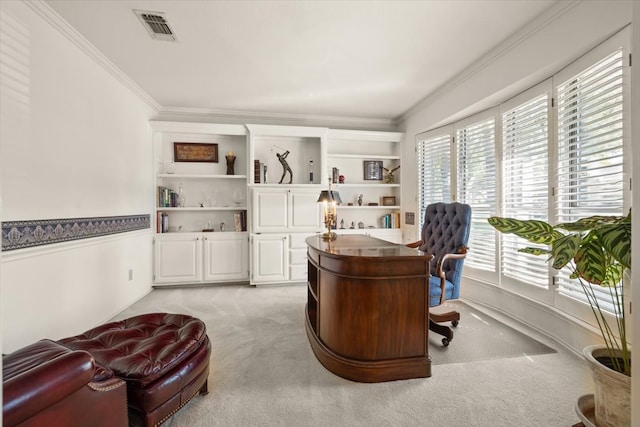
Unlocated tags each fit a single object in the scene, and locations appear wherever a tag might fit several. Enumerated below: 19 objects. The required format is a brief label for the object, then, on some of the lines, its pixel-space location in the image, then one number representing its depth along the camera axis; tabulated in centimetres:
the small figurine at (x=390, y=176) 505
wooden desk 199
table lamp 291
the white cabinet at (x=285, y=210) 433
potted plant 135
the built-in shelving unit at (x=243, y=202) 426
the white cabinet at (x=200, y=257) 420
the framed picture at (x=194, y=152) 443
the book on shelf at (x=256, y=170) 441
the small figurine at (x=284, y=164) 450
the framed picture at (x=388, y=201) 507
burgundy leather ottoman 151
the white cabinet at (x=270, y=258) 430
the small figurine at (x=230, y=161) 443
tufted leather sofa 105
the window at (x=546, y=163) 212
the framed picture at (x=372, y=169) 503
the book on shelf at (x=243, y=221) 446
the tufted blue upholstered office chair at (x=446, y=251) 258
